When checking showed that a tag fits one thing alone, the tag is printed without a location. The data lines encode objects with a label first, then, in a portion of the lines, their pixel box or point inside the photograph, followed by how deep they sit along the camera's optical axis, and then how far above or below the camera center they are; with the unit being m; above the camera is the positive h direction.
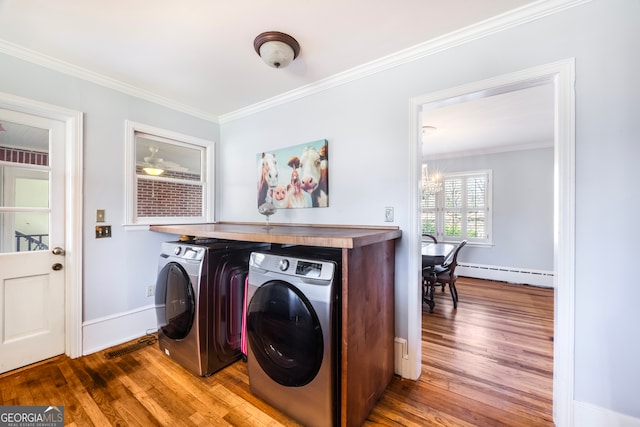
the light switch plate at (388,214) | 1.98 -0.01
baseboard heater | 4.36 -1.10
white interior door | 1.93 -0.20
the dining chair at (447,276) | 3.29 -0.81
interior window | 2.56 +0.39
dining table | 3.06 -0.57
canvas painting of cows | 2.34 +0.36
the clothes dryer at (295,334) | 1.35 -0.68
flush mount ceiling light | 1.69 +1.12
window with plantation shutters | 4.96 +0.09
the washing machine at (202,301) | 1.88 -0.67
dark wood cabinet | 1.34 -0.58
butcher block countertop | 1.31 -0.14
